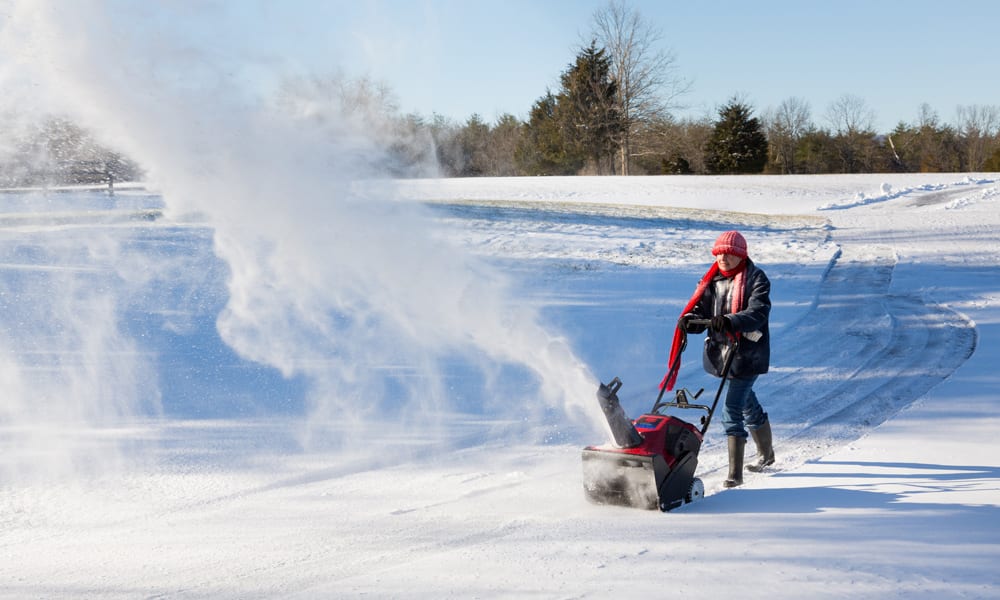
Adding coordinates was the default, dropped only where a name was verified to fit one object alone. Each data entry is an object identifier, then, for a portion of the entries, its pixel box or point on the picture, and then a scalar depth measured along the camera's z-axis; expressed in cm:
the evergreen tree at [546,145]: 5000
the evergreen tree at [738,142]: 4878
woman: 528
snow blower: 478
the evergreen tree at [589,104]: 4847
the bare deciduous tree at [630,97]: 4859
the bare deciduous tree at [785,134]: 5841
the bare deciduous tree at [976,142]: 5816
